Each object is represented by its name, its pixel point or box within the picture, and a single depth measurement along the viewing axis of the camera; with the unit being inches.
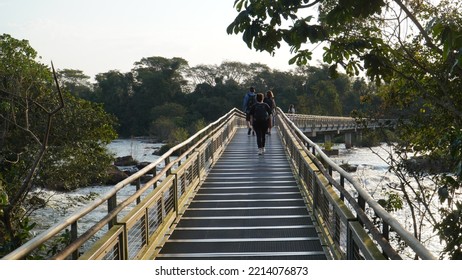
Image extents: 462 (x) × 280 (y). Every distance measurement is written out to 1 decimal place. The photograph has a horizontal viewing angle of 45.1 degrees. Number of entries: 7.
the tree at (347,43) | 178.0
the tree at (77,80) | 3634.4
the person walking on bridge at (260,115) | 517.3
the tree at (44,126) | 693.9
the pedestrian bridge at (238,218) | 165.3
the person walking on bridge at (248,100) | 695.7
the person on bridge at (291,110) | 1256.4
